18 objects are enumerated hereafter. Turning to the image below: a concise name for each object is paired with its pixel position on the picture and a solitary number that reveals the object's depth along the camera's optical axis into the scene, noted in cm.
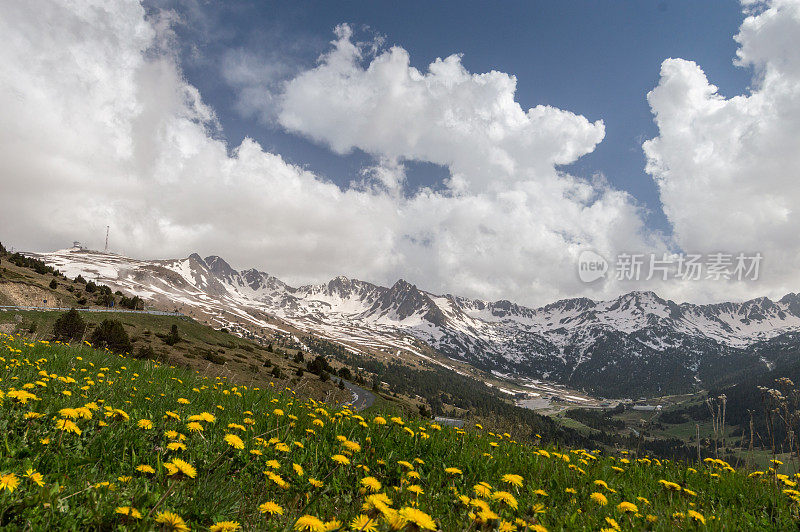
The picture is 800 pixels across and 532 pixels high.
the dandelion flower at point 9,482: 262
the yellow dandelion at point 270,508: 301
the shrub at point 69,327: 3731
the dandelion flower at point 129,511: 262
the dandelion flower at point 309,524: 279
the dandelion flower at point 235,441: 398
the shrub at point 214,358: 5353
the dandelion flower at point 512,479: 441
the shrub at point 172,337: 5773
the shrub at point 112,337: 4000
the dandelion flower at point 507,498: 357
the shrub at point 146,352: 3992
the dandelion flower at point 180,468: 286
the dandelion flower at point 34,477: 299
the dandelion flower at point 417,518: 241
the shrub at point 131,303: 9050
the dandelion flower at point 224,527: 258
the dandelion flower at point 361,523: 268
